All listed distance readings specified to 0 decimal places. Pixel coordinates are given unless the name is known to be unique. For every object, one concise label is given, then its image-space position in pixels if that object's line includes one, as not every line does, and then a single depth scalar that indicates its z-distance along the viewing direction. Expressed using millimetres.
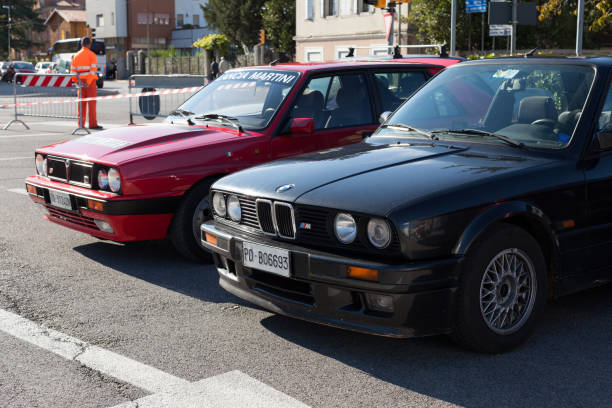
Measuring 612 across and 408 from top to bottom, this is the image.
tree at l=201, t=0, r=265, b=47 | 62594
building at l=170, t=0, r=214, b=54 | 85188
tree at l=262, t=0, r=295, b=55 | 53531
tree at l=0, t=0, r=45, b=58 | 88875
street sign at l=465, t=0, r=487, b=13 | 23438
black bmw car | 3859
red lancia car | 5957
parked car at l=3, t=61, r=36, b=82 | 53822
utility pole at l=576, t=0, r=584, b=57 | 14846
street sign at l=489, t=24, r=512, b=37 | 20250
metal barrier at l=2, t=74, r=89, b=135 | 18609
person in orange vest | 17969
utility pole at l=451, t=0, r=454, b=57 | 22062
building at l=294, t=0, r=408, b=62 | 37531
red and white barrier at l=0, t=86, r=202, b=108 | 11012
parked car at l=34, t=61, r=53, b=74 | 58119
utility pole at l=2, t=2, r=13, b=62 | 87481
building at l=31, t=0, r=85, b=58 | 106188
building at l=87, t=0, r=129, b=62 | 84875
